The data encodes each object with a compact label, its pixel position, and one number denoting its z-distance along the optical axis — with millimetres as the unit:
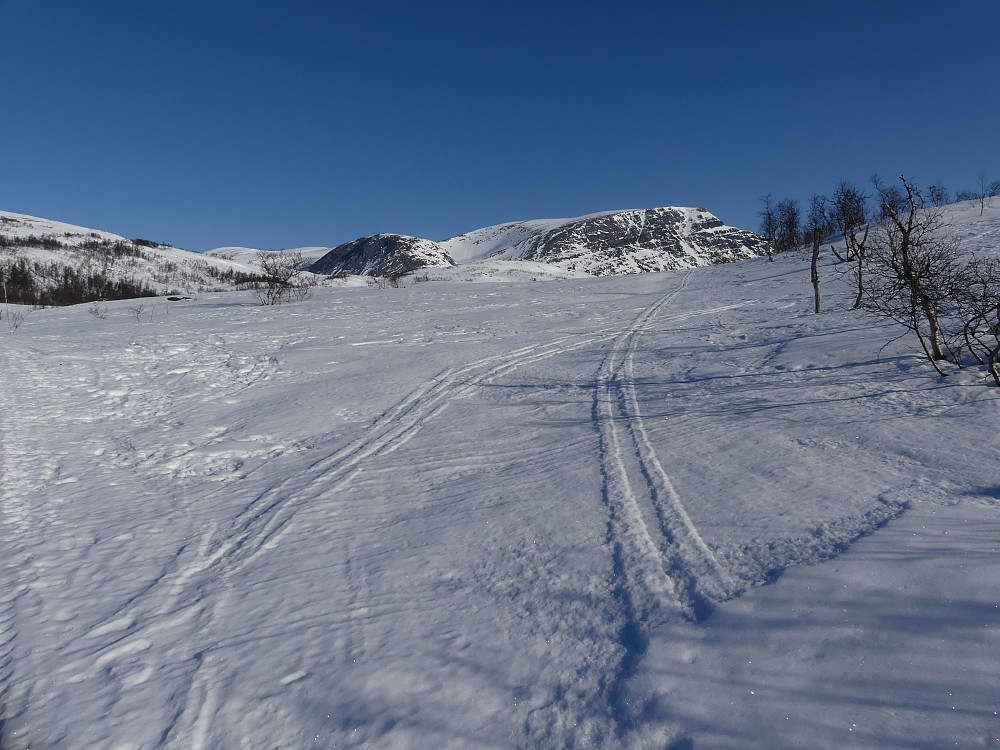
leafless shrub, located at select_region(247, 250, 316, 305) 26531
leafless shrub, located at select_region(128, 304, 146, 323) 19331
